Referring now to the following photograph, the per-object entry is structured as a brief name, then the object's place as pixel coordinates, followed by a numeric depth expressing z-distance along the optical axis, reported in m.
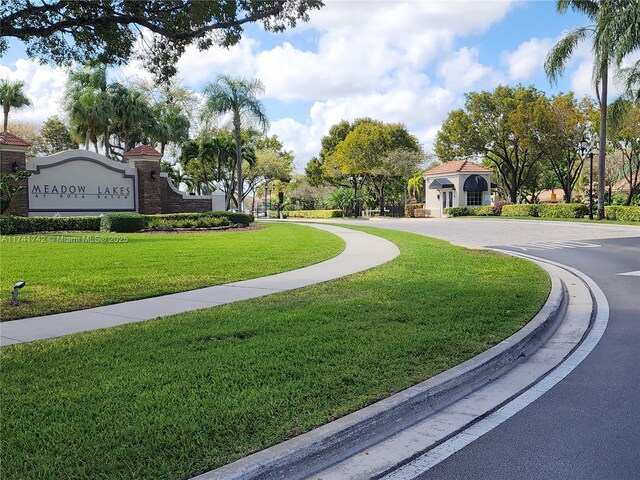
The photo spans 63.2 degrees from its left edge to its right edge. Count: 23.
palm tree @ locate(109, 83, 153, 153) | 37.50
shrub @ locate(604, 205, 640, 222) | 29.46
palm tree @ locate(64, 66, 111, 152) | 36.47
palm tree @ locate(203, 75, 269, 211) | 35.25
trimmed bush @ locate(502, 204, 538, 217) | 38.88
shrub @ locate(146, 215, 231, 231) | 25.47
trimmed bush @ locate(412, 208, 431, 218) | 53.44
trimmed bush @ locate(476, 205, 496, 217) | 45.66
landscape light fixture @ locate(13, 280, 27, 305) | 7.46
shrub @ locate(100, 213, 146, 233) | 23.69
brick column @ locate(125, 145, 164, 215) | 29.59
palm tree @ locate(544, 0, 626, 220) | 29.59
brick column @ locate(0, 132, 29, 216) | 24.67
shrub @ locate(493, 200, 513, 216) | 45.38
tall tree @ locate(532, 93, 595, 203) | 41.31
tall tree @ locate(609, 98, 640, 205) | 31.34
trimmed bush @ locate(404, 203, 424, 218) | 54.59
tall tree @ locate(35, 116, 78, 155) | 55.69
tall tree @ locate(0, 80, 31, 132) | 40.31
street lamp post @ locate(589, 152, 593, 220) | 31.90
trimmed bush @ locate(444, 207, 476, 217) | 47.56
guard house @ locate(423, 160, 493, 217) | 50.91
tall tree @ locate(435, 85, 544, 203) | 43.22
